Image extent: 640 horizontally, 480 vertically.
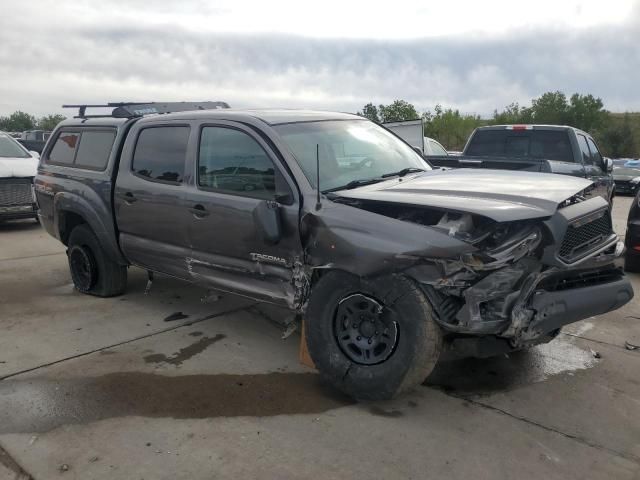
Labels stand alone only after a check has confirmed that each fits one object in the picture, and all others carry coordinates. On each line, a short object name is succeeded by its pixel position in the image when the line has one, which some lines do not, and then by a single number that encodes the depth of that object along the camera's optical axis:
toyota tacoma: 3.29
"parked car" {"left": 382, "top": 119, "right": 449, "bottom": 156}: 12.02
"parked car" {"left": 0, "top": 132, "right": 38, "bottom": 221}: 10.22
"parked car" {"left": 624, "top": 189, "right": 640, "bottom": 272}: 6.85
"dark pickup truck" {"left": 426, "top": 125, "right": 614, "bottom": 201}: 8.16
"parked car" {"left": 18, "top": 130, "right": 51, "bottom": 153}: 24.52
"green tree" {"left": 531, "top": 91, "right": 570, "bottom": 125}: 53.22
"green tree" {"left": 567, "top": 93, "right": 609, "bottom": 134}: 52.50
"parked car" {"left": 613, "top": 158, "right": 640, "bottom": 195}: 20.89
